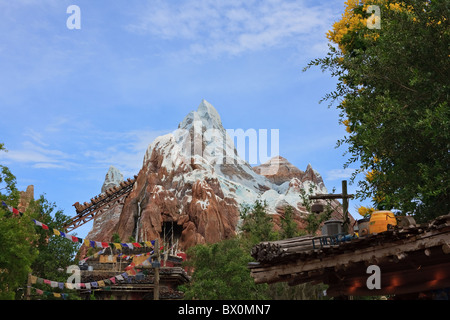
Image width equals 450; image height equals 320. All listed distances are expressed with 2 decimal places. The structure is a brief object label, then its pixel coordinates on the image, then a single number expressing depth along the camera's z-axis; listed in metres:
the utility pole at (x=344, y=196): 17.49
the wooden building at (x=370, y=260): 8.77
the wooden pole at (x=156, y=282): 27.29
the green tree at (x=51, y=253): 38.47
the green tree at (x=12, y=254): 24.55
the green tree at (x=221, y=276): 30.66
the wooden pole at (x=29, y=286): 29.20
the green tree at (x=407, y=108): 15.76
